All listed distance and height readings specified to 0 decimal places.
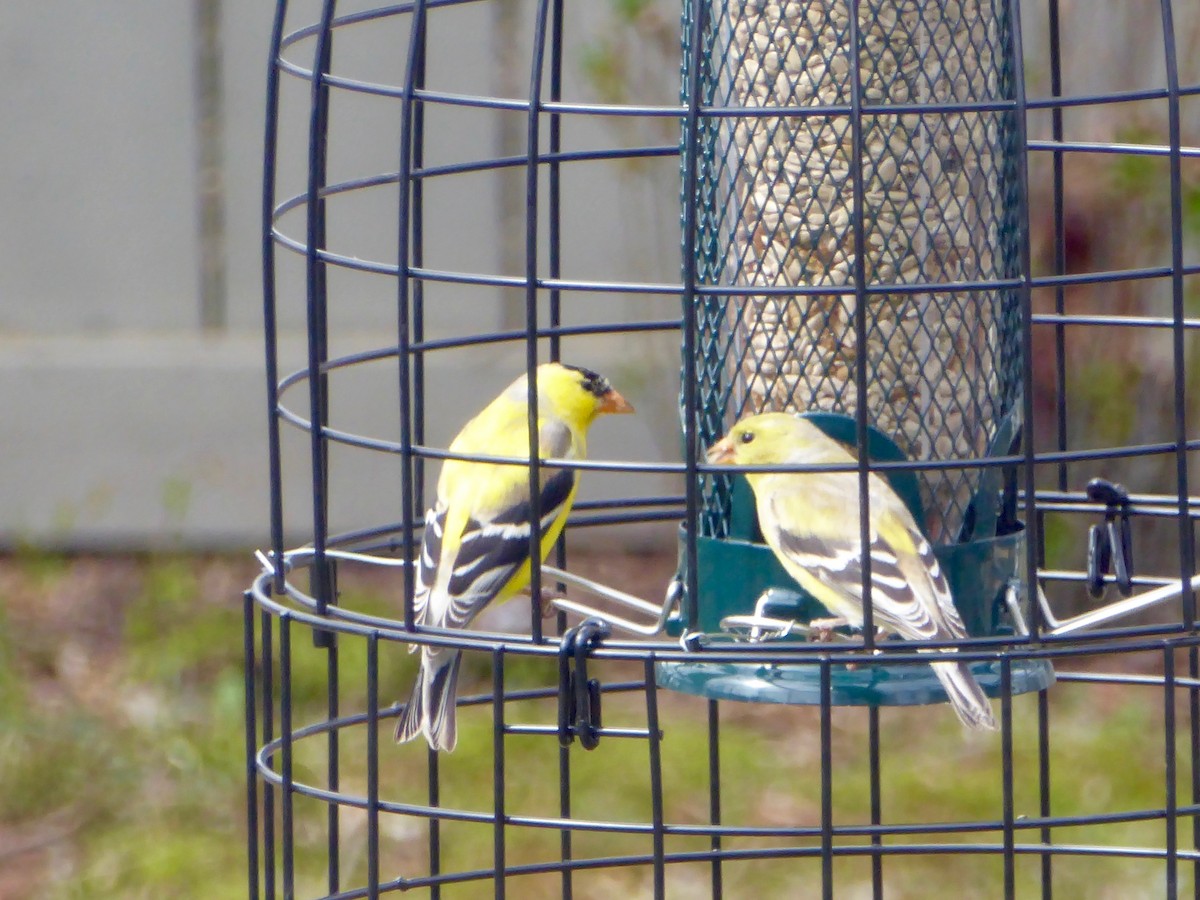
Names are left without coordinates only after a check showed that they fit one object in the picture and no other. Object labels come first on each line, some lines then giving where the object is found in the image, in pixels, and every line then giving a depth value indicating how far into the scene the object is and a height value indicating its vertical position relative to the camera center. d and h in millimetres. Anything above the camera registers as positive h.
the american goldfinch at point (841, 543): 6223 -177
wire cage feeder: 5664 -17
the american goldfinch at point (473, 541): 6992 -191
